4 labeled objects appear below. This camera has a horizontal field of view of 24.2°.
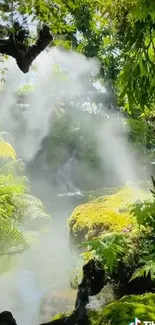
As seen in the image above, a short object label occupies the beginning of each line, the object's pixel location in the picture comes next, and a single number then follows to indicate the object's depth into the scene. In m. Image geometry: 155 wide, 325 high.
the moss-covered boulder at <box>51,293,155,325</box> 1.78
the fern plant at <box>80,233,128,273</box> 3.22
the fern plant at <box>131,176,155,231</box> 3.72
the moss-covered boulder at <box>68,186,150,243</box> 5.96
